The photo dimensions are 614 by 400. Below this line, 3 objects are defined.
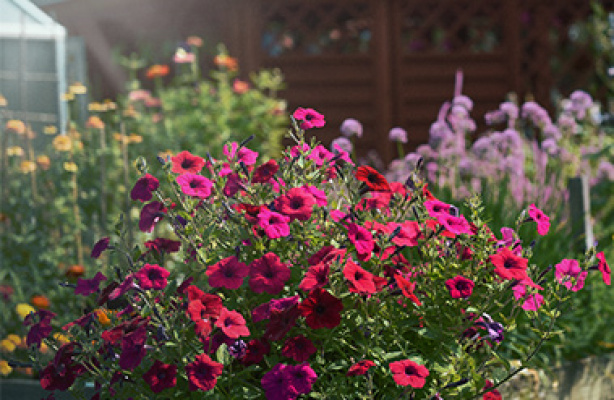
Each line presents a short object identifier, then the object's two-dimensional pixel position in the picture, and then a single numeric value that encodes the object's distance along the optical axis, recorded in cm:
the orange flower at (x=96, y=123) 425
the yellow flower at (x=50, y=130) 450
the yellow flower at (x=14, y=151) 425
